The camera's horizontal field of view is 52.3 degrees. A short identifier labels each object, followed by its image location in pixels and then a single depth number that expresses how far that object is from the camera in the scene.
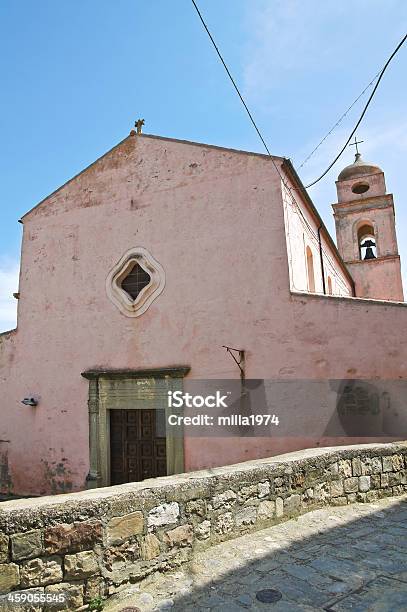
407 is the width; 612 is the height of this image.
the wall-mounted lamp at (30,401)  8.75
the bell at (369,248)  17.12
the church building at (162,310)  6.93
